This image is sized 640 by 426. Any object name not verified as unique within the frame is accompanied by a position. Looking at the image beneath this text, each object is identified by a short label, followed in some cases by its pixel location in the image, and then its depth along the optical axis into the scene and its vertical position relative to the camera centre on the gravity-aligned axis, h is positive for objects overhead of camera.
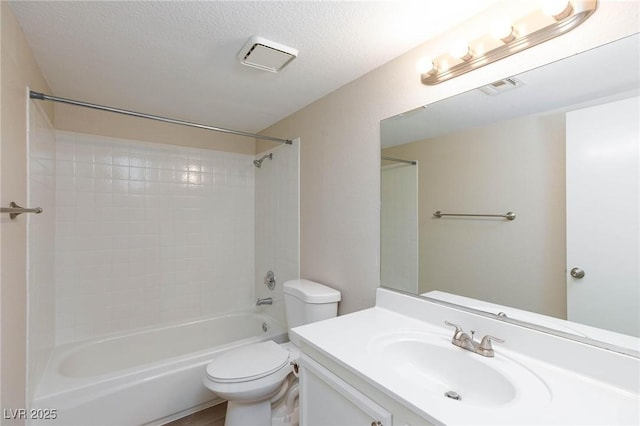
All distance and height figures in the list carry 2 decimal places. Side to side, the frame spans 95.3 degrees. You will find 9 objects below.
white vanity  0.74 -0.50
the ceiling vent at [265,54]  1.35 +0.78
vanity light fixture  0.92 +0.63
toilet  1.54 -0.87
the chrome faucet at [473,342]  1.03 -0.48
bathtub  1.51 -1.01
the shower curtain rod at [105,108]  1.40 +0.59
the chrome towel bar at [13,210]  1.00 +0.01
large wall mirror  0.87 +0.06
